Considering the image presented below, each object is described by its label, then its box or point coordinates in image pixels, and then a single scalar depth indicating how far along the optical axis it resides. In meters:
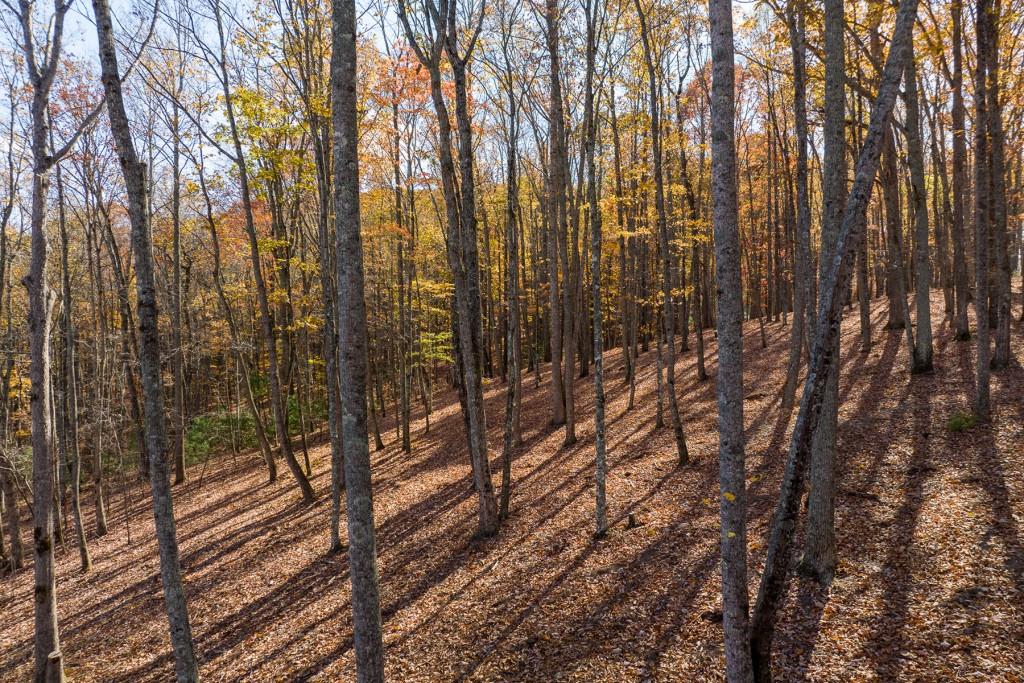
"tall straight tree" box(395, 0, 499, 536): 7.57
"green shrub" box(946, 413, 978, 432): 8.01
